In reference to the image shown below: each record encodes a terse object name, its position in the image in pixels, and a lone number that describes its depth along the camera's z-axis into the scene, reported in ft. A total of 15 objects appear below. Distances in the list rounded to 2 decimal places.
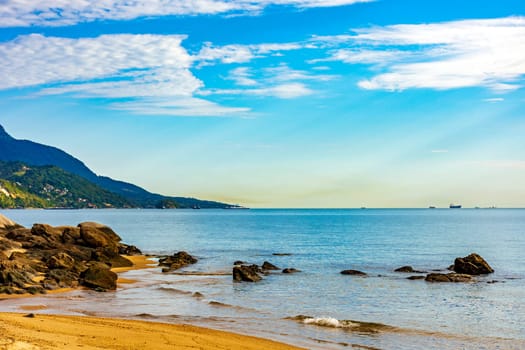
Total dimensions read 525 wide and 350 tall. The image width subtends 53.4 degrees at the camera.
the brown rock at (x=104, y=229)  232.45
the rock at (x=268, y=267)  192.50
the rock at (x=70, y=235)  212.82
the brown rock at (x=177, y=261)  198.49
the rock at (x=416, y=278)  169.99
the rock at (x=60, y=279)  136.05
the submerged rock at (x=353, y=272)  181.30
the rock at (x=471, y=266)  181.27
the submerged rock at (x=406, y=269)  191.56
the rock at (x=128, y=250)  242.25
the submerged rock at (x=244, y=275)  160.86
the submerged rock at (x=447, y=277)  163.83
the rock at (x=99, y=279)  136.56
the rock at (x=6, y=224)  249.63
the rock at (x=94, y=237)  215.51
